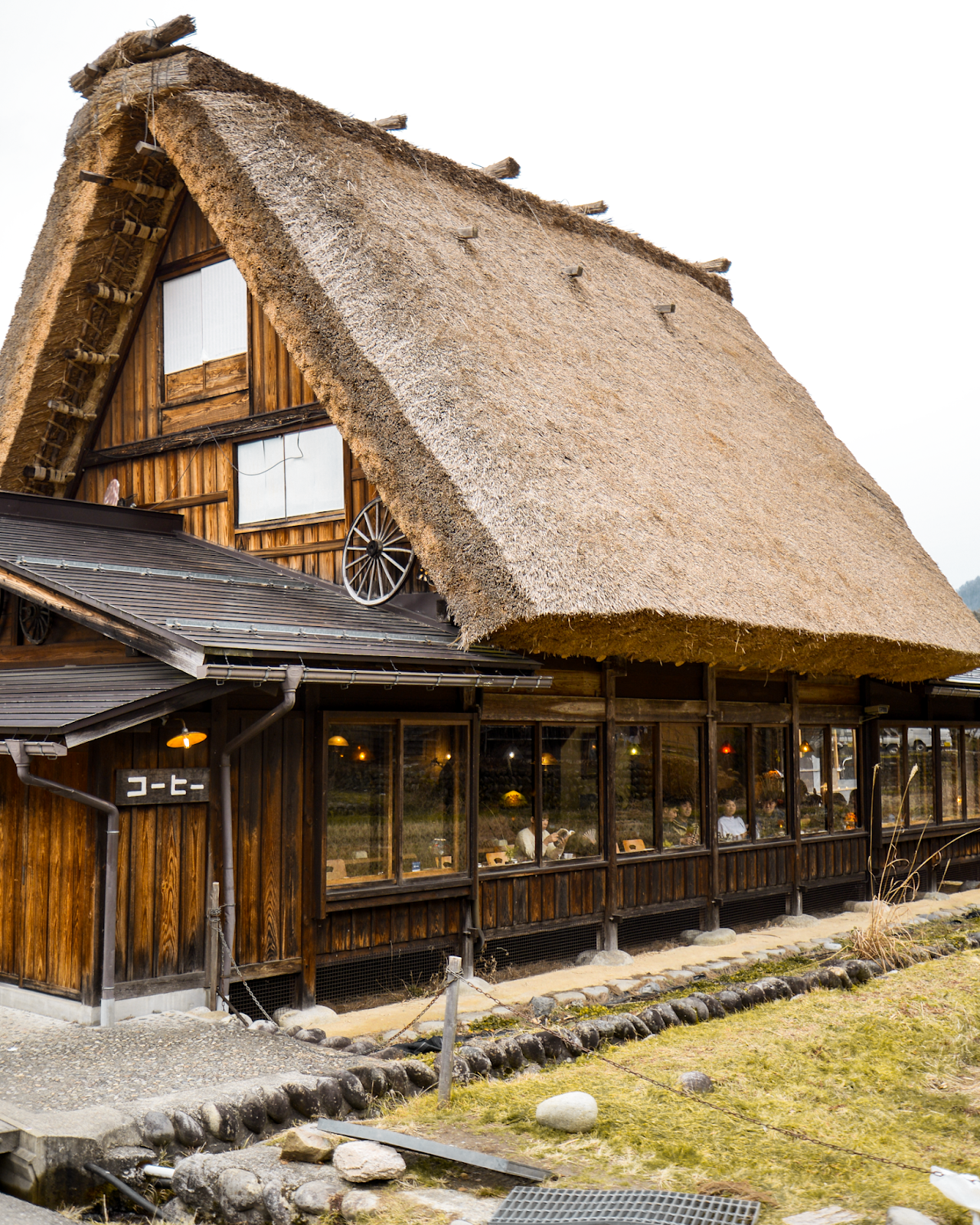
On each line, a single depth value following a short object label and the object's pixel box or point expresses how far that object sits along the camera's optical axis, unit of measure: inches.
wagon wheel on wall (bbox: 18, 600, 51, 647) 356.2
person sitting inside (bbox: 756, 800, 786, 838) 502.9
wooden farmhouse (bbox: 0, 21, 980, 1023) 311.1
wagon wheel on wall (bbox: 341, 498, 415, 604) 391.2
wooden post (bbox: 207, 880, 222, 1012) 306.7
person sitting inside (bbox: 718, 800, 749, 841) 482.9
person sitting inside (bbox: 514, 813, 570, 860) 398.0
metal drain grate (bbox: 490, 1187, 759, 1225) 171.8
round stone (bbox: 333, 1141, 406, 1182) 192.1
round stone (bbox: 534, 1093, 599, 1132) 213.2
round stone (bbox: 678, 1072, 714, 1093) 239.8
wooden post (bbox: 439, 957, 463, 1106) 225.3
